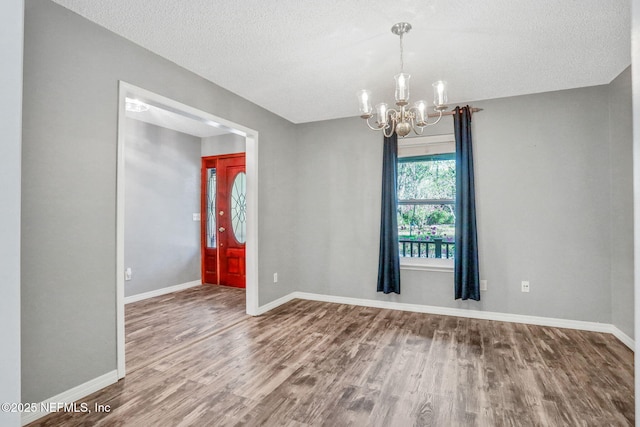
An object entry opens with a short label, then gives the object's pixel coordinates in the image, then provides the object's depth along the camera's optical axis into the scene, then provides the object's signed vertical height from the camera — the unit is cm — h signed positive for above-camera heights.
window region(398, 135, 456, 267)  410 +26
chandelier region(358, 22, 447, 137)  225 +88
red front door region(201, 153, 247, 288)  538 +2
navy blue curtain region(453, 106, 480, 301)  371 +1
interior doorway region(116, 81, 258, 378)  242 +37
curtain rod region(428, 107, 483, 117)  380 +132
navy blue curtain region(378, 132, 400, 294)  410 -11
